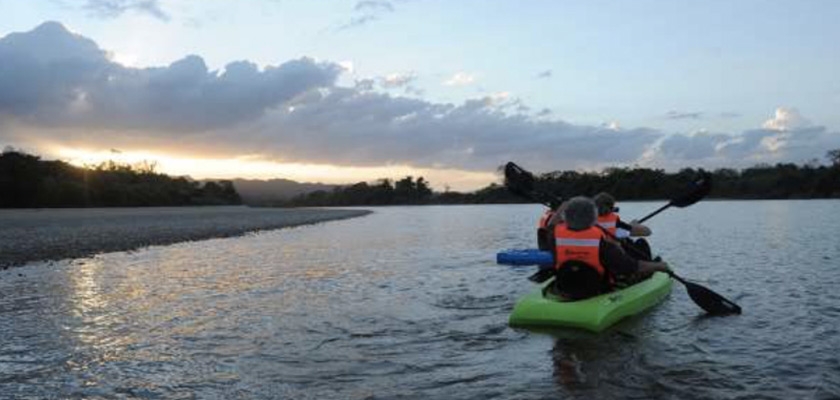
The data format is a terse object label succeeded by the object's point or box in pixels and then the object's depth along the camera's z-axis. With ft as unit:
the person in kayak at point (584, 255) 29.96
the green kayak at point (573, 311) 30.35
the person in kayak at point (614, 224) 41.57
